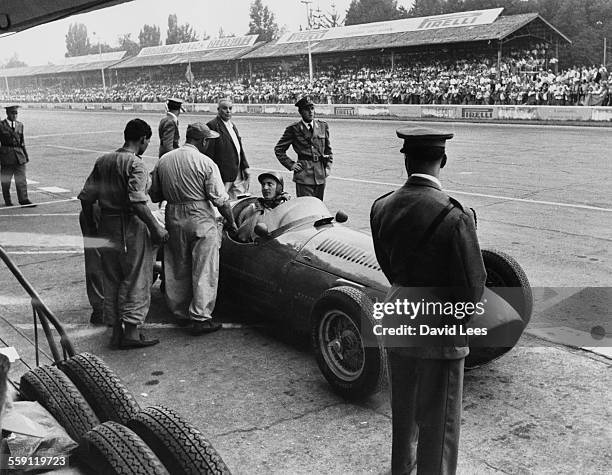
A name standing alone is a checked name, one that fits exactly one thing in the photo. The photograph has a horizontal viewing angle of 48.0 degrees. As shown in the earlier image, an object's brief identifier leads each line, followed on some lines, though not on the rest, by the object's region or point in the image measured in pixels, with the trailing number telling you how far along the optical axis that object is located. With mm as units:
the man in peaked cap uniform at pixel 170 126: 9836
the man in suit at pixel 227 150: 8867
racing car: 4508
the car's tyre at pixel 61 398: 3082
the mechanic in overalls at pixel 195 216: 6031
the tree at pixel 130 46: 54044
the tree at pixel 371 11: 67438
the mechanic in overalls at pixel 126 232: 5699
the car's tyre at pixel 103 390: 3273
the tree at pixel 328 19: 68562
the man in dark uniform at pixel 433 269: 3068
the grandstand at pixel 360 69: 31312
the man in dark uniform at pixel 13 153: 13258
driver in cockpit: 6285
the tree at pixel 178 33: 56812
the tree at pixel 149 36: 55062
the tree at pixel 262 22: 67688
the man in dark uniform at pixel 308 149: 8836
